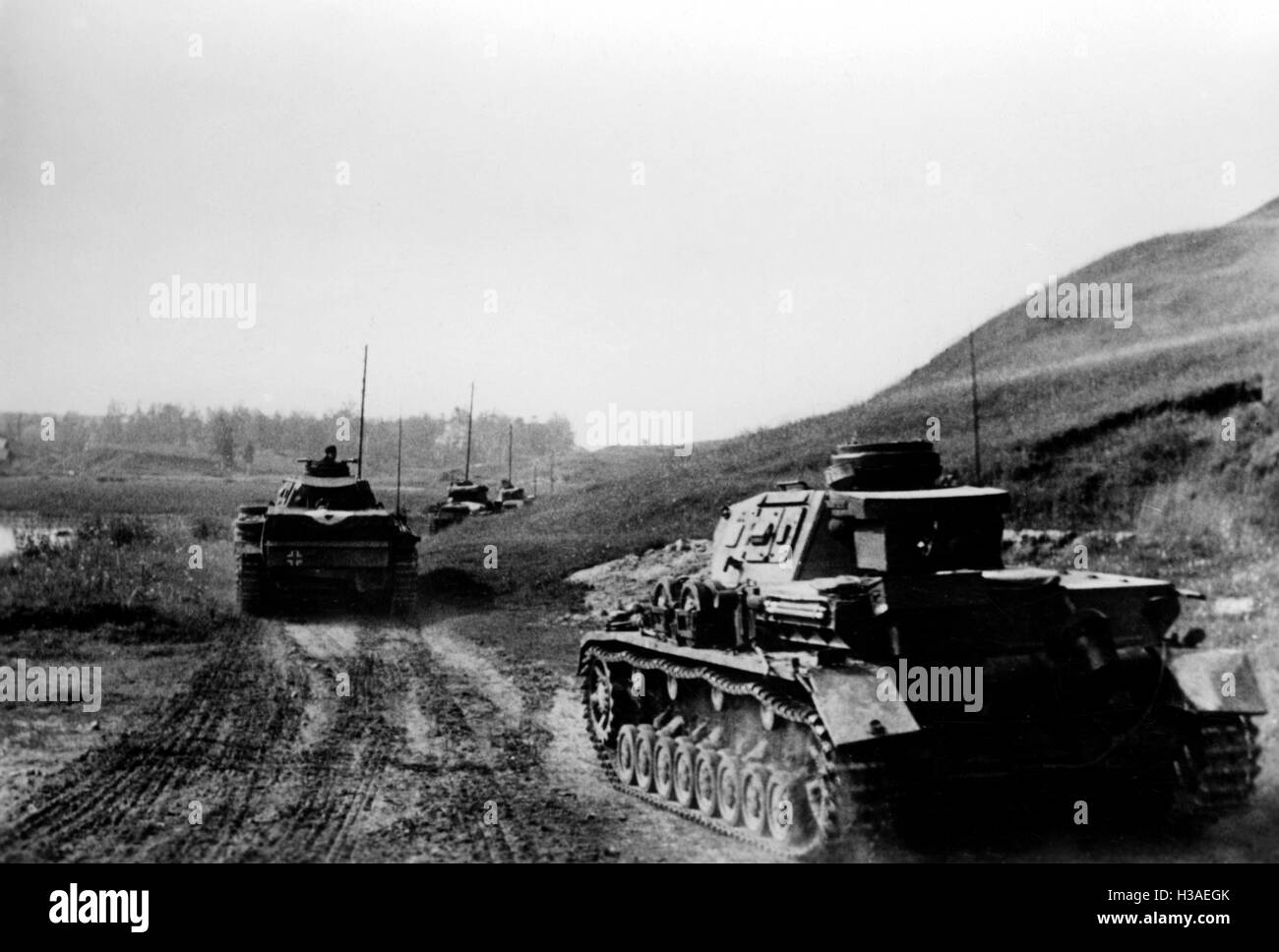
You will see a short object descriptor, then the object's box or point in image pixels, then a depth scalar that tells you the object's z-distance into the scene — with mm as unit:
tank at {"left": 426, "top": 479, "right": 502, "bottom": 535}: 29094
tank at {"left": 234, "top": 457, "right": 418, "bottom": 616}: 17828
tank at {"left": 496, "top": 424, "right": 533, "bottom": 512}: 30550
